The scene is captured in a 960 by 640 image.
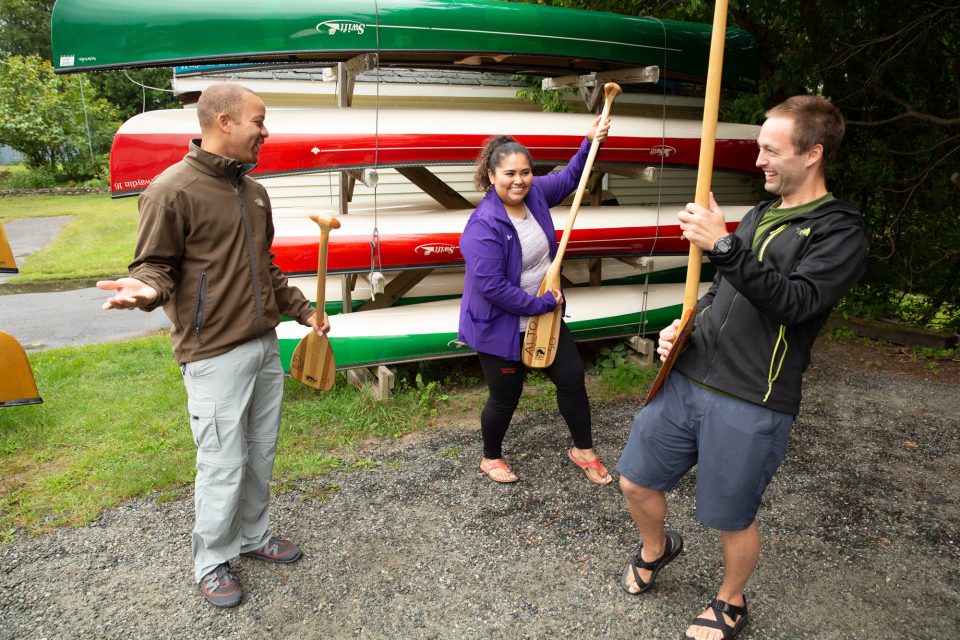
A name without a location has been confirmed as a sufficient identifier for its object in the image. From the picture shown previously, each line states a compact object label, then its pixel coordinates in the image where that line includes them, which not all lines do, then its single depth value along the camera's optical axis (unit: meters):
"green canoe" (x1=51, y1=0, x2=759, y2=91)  3.95
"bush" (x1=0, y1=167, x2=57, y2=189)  19.88
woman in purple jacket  3.02
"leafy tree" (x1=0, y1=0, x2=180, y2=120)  28.70
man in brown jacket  2.19
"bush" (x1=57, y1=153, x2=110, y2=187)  21.00
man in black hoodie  1.78
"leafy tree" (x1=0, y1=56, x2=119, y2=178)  19.78
